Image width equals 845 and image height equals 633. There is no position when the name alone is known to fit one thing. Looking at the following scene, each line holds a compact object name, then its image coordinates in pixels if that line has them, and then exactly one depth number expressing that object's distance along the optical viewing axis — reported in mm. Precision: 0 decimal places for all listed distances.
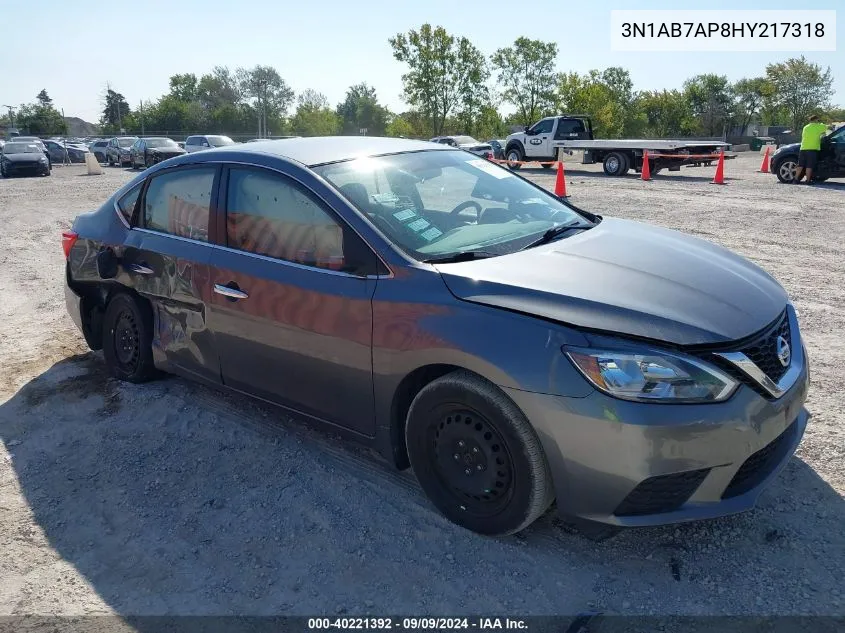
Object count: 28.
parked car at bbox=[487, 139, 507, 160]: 30866
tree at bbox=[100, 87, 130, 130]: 101312
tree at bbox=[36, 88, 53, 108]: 124931
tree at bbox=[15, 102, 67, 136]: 80419
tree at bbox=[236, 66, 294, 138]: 86188
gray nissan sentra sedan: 2426
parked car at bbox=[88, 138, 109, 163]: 40562
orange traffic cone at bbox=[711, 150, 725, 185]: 17688
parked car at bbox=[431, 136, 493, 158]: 28234
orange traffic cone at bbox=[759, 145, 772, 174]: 21808
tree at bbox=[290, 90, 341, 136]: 78875
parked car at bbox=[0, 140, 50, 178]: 27406
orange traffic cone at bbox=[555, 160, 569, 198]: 15523
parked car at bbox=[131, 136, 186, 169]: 27855
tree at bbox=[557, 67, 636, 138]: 61438
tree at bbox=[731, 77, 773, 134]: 72688
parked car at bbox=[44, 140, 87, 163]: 39875
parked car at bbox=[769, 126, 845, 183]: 16234
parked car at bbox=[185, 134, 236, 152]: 27141
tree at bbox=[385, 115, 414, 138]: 62156
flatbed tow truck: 20141
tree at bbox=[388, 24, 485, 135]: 57906
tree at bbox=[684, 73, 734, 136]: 72125
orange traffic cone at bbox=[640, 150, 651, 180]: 19375
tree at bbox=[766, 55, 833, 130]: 64625
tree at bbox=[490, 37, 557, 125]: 60469
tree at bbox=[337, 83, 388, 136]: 103375
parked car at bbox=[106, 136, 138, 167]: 33375
